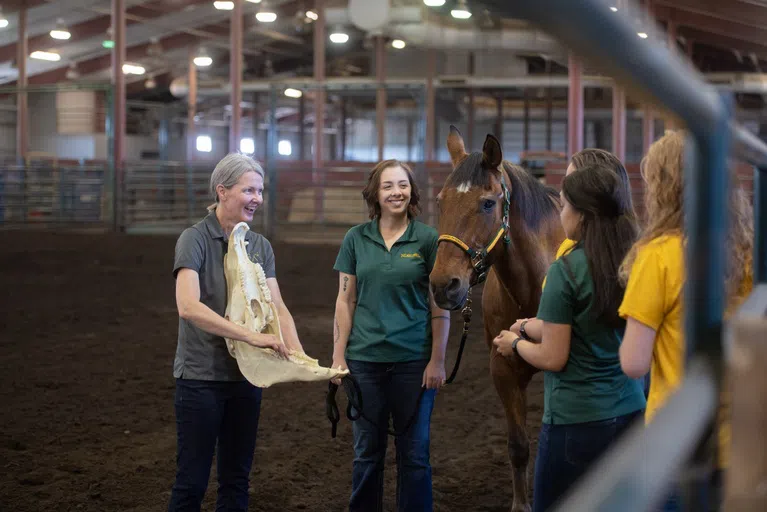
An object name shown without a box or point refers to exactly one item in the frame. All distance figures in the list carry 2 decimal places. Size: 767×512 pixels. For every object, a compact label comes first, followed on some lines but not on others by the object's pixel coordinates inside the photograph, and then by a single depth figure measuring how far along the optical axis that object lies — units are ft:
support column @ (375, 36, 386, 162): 61.72
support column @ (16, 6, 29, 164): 63.77
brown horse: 9.59
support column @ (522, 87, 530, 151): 78.23
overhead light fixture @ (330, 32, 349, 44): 70.95
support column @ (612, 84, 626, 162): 56.70
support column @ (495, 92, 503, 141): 77.66
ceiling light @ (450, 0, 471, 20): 51.46
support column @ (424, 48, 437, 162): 63.77
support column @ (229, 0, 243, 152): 56.65
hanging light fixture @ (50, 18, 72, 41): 71.56
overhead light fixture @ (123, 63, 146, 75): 83.61
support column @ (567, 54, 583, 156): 48.57
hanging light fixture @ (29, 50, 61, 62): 76.07
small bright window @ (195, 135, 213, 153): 91.57
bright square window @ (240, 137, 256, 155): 100.91
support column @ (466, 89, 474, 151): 71.15
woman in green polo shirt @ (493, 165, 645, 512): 7.14
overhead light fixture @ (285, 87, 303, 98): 82.60
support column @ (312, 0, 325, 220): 60.03
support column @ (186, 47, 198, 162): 68.57
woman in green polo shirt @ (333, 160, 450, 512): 10.05
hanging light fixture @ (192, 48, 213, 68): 82.99
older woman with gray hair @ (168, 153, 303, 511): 9.05
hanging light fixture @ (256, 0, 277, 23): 69.00
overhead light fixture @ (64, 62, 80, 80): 84.17
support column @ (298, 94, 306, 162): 81.30
